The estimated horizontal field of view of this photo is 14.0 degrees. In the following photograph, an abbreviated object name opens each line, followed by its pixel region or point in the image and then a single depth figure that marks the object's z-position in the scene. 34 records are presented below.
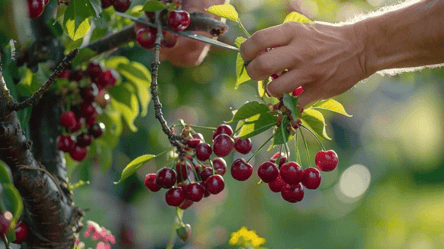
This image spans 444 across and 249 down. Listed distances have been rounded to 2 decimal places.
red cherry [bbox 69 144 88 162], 2.15
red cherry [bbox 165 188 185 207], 1.95
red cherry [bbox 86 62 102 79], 2.15
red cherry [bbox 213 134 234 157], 1.95
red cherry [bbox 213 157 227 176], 1.99
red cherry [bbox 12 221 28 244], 2.02
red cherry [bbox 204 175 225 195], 1.94
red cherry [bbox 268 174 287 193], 1.98
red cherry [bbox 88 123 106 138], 2.16
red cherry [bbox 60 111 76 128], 2.13
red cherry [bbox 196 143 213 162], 1.94
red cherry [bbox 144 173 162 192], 1.98
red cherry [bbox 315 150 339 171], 1.97
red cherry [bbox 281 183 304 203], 1.96
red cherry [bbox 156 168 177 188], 1.95
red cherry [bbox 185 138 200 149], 1.96
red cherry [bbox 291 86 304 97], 1.98
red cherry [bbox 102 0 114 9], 2.01
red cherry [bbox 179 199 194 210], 2.00
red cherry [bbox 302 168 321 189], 1.96
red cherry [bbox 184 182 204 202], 1.96
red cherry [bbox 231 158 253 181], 1.97
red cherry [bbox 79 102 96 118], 2.15
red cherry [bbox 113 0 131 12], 2.01
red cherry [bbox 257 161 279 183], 1.95
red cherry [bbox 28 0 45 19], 1.89
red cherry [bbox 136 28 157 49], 2.06
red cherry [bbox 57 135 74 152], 2.14
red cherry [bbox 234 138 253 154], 1.98
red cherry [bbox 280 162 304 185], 1.94
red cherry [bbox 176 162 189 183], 1.97
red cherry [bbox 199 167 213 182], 1.98
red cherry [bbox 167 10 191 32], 2.01
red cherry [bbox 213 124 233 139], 1.99
